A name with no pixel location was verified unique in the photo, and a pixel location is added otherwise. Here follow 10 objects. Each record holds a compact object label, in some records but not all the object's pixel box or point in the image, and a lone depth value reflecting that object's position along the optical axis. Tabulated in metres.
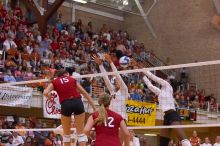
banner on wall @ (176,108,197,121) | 22.52
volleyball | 11.43
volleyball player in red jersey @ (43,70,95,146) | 8.59
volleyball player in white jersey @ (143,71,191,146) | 9.59
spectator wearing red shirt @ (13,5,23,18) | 24.03
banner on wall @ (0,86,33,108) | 16.70
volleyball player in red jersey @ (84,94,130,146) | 7.08
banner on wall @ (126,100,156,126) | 17.95
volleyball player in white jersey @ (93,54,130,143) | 10.41
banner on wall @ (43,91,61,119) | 17.22
